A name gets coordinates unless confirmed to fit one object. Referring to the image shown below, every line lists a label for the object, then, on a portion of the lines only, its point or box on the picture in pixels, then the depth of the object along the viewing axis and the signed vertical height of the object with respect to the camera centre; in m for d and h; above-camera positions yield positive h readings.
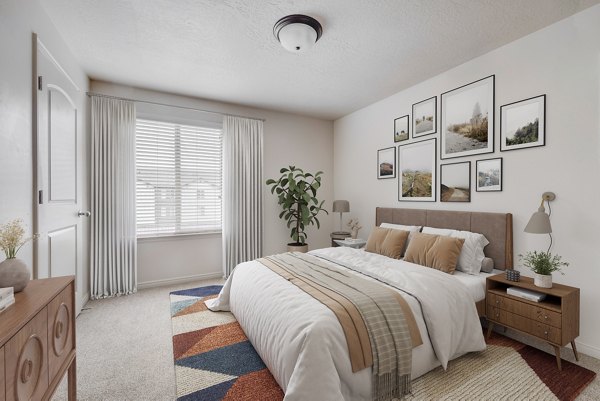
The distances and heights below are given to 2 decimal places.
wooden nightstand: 1.93 -0.89
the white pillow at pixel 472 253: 2.56 -0.53
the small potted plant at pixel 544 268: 2.08 -0.55
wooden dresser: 0.92 -0.59
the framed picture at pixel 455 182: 2.95 +0.19
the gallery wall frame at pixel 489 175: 2.67 +0.24
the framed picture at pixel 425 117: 3.28 +1.03
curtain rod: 3.35 +1.32
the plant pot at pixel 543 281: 2.07 -0.64
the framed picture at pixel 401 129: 3.65 +0.97
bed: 1.44 -0.81
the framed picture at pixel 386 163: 3.84 +0.53
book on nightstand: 2.07 -0.76
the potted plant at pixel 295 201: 4.31 -0.04
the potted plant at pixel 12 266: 1.23 -0.32
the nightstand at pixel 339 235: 4.38 -0.62
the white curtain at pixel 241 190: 4.16 +0.13
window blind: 3.78 +0.30
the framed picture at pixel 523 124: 2.38 +0.70
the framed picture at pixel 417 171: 3.33 +0.36
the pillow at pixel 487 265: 2.59 -0.65
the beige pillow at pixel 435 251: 2.53 -0.52
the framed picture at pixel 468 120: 2.74 +0.87
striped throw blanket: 1.55 -0.80
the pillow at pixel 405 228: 3.12 -0.37
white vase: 1.22 -0.35
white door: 2.01 +0.24
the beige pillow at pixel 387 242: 3.05 -0.52
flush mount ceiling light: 2.20 +1.43
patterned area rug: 1.70 -1.25
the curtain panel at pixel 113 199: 3.36 -0.01
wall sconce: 2.10 -0.20
